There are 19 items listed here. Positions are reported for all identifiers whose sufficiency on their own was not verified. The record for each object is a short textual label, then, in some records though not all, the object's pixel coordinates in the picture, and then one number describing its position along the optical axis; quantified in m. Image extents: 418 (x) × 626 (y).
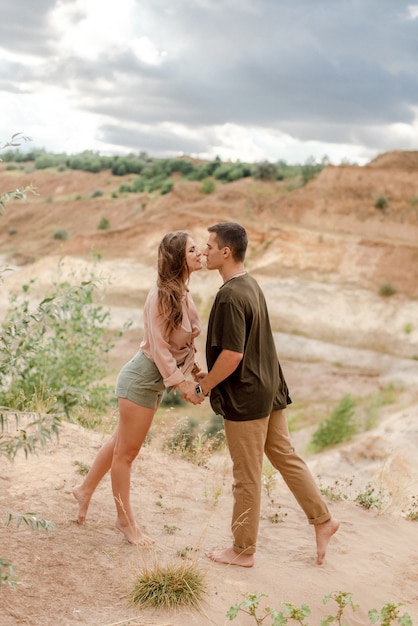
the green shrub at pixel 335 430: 15.37
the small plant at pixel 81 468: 5.22
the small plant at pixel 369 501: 5.71
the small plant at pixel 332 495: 5.80
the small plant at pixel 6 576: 2.49
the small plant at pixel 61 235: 39.22
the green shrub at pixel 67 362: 7.31
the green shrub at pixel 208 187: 37.38
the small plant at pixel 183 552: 4.03
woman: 3.65
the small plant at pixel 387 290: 25.30
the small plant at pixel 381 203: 30.77
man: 3.65
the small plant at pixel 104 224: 40.16
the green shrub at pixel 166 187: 41.74
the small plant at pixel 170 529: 4.44
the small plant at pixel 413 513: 5.64
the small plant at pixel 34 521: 2.70
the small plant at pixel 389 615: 3.08
